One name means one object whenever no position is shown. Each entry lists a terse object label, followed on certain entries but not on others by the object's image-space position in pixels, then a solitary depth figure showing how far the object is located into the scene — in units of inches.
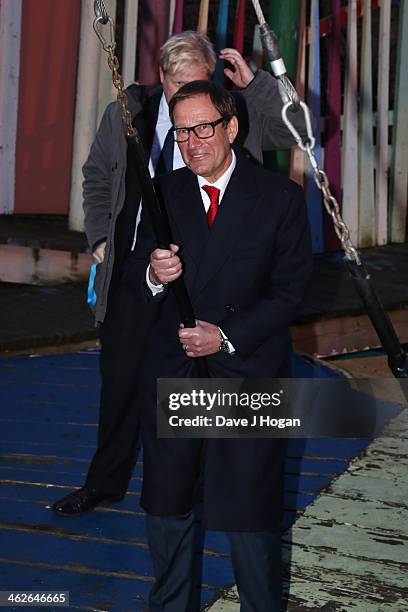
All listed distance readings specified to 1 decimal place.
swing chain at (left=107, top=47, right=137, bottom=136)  113.7
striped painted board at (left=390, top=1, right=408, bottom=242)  374.0
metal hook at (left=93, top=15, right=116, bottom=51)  111.1
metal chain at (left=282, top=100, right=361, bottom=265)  116.3
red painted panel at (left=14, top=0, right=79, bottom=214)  350.3
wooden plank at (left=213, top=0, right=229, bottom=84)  334.6
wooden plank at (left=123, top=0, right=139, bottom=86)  324.2
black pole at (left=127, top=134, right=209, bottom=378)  121.6
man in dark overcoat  128.3
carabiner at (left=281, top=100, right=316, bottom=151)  118.9
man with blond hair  172.7
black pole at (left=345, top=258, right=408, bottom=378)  120.0
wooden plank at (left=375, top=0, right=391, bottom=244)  368.2
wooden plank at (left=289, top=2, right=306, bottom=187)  344.5
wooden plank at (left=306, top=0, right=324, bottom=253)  350.6
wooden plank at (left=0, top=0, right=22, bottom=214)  336.2
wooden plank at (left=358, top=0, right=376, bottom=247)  362.0
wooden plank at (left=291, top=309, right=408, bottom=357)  294.5
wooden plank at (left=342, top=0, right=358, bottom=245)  358.3
